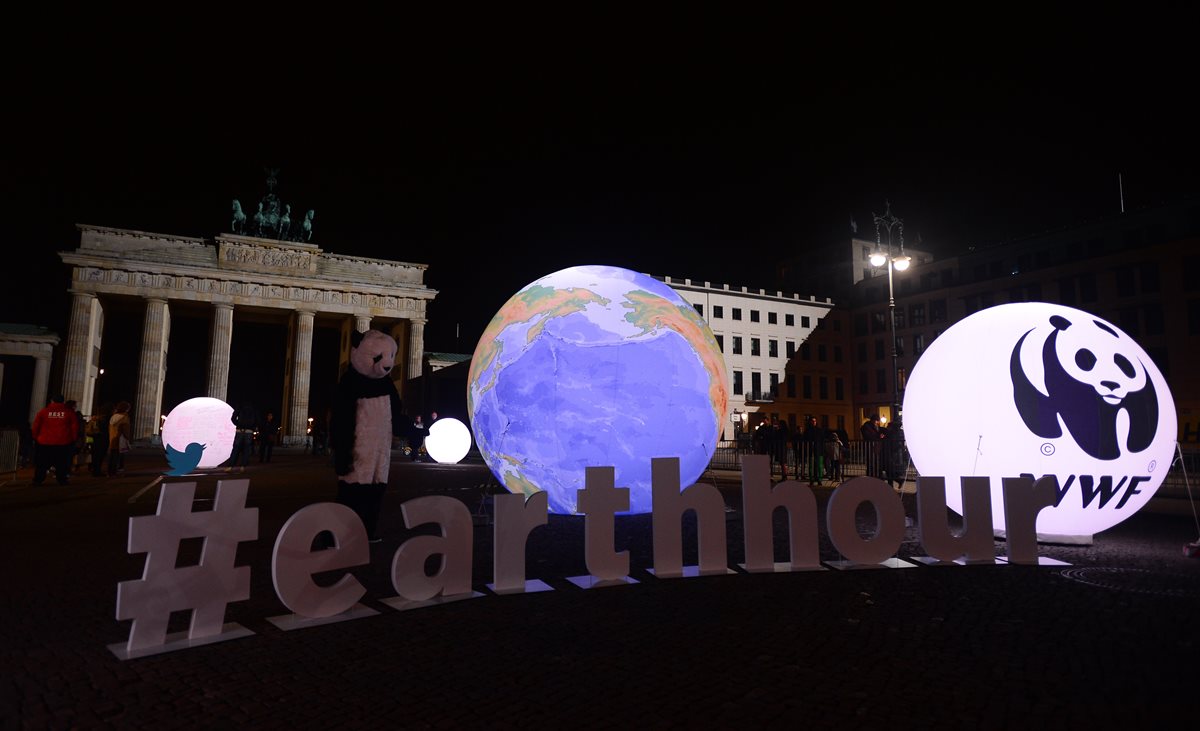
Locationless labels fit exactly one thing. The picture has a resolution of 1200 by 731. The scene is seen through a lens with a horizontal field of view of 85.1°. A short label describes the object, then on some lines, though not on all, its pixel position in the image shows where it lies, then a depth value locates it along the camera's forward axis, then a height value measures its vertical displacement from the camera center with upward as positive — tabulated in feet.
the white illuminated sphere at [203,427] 56.49 +0.54
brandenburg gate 164.96 +37.92
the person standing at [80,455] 67.05 -2.59
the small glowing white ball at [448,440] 81.87 -0.35
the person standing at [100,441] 57.26 -0.88
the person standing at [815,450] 61.25 -0.57
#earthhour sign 14.38 -1.05
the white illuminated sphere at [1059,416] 22.20 +1.13
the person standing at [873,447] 59.72 -0.17
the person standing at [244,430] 64.54 +0.38
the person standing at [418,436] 24.85 +0.03
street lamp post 69.51 +20.35
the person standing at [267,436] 87.04 -0.26
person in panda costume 22.71 +0.27
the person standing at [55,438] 46.70 -0.55
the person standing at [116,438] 57.62 -0.60
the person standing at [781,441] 64.00 +0.23
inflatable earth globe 26.66 +2.12
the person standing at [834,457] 61.67 -1.19
